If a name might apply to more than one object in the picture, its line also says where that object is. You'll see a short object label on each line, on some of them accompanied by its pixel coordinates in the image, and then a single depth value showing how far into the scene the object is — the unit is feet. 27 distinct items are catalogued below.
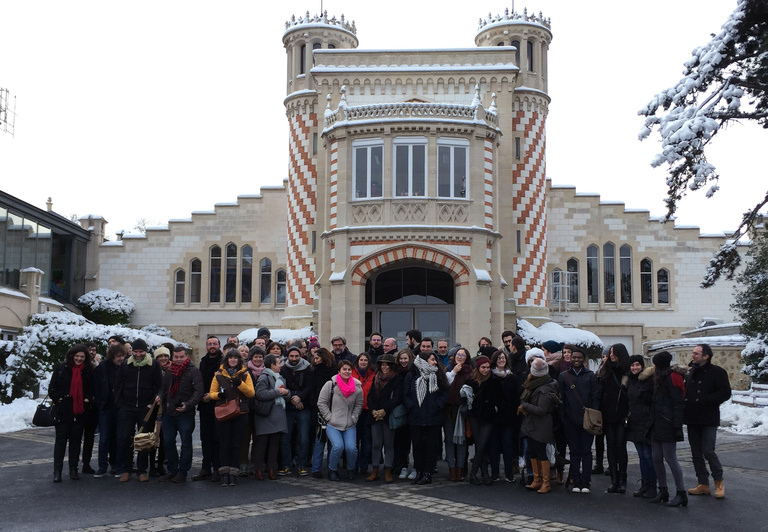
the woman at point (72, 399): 38.37
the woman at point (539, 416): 35.73
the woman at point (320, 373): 40.27
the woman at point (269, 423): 38.27
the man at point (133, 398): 38.34
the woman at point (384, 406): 38.47
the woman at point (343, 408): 38.75
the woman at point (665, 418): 33.35
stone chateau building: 84.74
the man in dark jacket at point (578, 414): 35.70
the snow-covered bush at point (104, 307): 113.19
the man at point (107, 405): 39.60
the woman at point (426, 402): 38.06
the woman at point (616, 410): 35.81
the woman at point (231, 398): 36.91
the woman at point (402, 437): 39.58
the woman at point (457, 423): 38.27
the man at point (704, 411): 34.76
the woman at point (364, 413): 39.93
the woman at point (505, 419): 37.58
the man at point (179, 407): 37.78
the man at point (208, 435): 38.17
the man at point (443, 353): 43.42
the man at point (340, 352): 42.87
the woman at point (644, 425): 34.65
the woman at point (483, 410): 37.35
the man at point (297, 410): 40.06
